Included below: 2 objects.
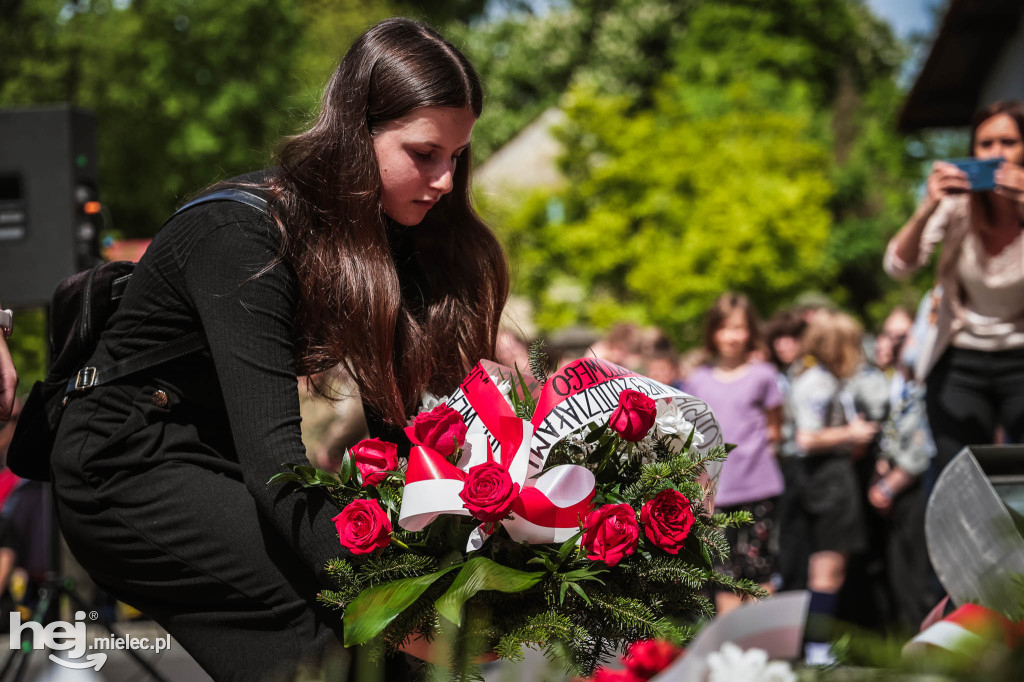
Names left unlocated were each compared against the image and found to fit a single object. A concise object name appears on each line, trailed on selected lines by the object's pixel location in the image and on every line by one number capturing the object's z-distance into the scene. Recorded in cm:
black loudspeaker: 590
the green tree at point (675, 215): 1973
